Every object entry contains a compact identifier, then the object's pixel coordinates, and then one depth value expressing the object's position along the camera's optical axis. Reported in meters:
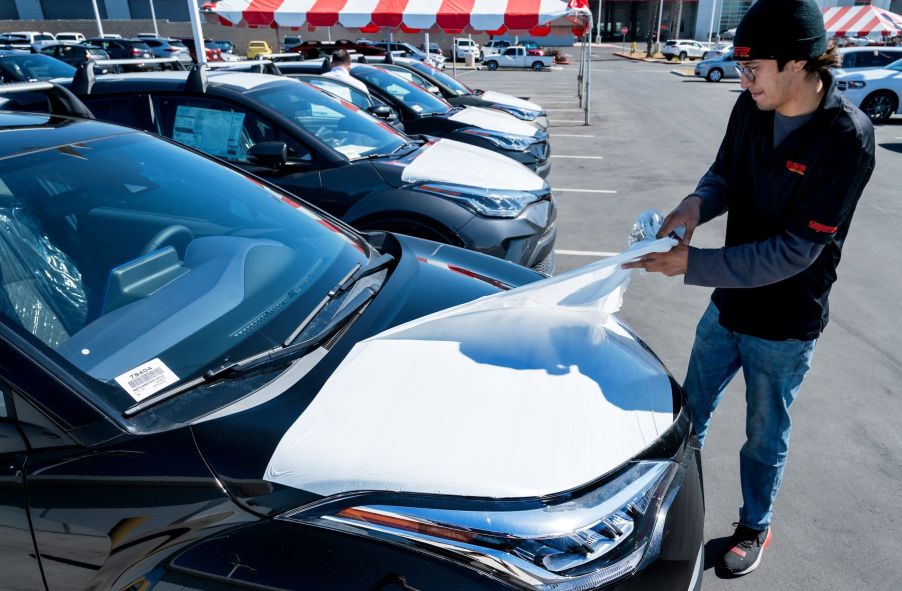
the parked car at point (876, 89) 13.60
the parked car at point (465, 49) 40.22
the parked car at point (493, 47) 39.79
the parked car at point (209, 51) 17.85
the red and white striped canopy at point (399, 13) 12.82
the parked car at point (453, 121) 7.34
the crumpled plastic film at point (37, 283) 1.63
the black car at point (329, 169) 4.04
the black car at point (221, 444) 1.33
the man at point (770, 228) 1.86
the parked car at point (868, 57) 15.67
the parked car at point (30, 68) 11.09
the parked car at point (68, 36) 34.99
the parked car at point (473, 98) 9.78
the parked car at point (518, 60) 36.62
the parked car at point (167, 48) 24.71
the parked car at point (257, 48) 33.09
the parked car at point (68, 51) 23.80
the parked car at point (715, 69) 26.20
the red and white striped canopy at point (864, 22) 31.41
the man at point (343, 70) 7.18
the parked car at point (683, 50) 42.53
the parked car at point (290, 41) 36.86
